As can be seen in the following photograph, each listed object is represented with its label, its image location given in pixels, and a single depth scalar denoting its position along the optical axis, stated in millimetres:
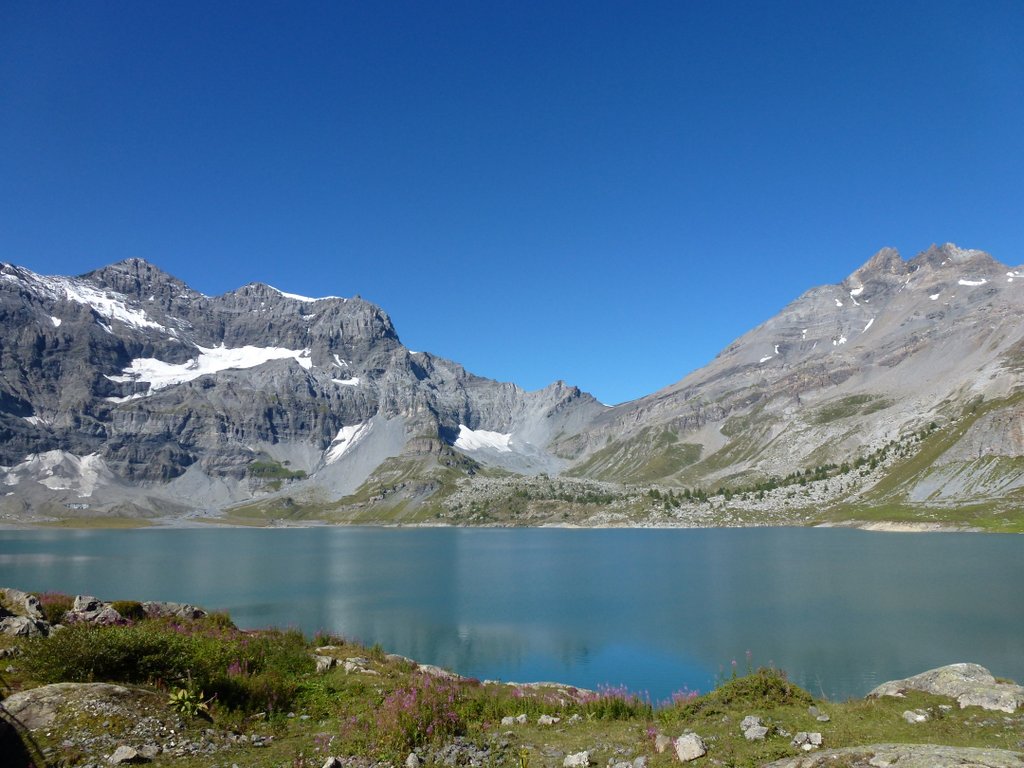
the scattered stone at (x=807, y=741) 13156
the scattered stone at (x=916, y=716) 14916
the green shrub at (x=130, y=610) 27703
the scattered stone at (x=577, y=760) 13117
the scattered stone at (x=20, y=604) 23703
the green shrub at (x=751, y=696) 16734
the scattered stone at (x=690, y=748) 13117
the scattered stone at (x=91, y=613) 24641
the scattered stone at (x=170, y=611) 29644
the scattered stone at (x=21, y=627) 19047
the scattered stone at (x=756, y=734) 14024
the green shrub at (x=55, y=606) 24969
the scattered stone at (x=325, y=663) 22288
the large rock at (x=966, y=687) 15574
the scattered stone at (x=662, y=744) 13828
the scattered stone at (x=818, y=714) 15366
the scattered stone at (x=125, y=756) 11641
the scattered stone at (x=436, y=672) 24589
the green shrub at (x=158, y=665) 15078
